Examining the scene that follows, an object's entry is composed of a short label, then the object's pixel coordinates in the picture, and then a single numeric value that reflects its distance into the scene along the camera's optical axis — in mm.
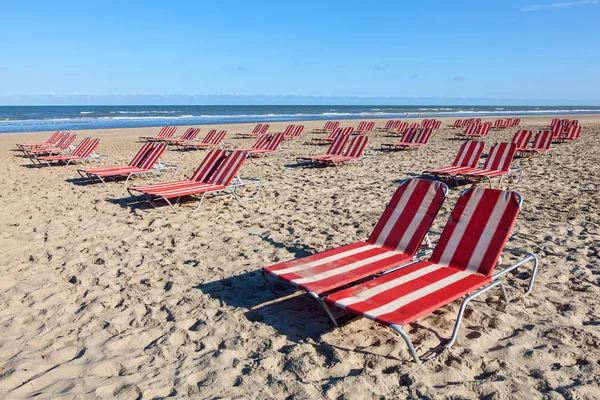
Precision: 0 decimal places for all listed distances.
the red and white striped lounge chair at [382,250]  3146
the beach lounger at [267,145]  12020
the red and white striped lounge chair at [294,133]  17938
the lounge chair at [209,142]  14691
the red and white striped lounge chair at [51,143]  13617
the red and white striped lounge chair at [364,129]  20969
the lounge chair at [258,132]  19284
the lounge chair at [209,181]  6375
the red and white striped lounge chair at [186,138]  15670
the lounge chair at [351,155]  10041
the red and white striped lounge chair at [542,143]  11340
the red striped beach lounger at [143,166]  8234
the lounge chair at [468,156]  8461
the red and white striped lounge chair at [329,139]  16356
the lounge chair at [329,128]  21720
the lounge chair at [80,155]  10648
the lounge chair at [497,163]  7559
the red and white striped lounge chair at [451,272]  2674
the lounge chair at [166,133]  17406
